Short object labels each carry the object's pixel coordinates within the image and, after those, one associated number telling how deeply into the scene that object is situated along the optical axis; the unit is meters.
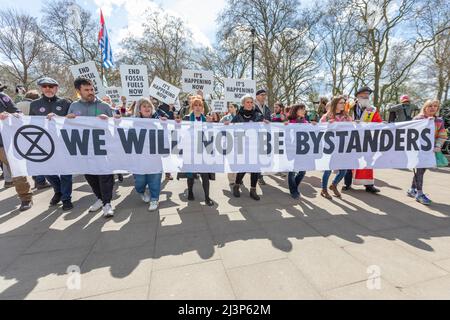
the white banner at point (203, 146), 3.34
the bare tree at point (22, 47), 22.47
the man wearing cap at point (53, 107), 3.75
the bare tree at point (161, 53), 25.22
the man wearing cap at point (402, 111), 6.65
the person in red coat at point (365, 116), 4.52
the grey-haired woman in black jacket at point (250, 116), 4.14
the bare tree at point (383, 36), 17.52
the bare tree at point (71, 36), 21.02
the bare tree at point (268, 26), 20.62
